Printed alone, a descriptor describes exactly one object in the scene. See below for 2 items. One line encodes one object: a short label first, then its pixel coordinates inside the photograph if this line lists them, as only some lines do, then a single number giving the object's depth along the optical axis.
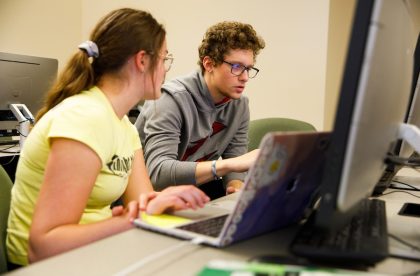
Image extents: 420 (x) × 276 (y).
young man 3.07
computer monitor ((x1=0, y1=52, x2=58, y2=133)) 3.65
